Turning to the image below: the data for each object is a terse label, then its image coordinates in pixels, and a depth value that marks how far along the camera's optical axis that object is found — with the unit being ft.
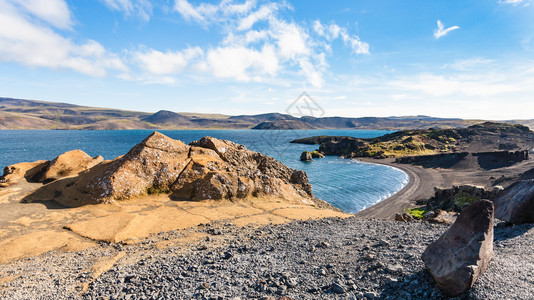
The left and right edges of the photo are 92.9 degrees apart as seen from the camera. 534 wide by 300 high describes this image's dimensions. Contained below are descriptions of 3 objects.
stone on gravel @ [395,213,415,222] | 68.49
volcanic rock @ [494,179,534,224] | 38.82
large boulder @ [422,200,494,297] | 21.54
